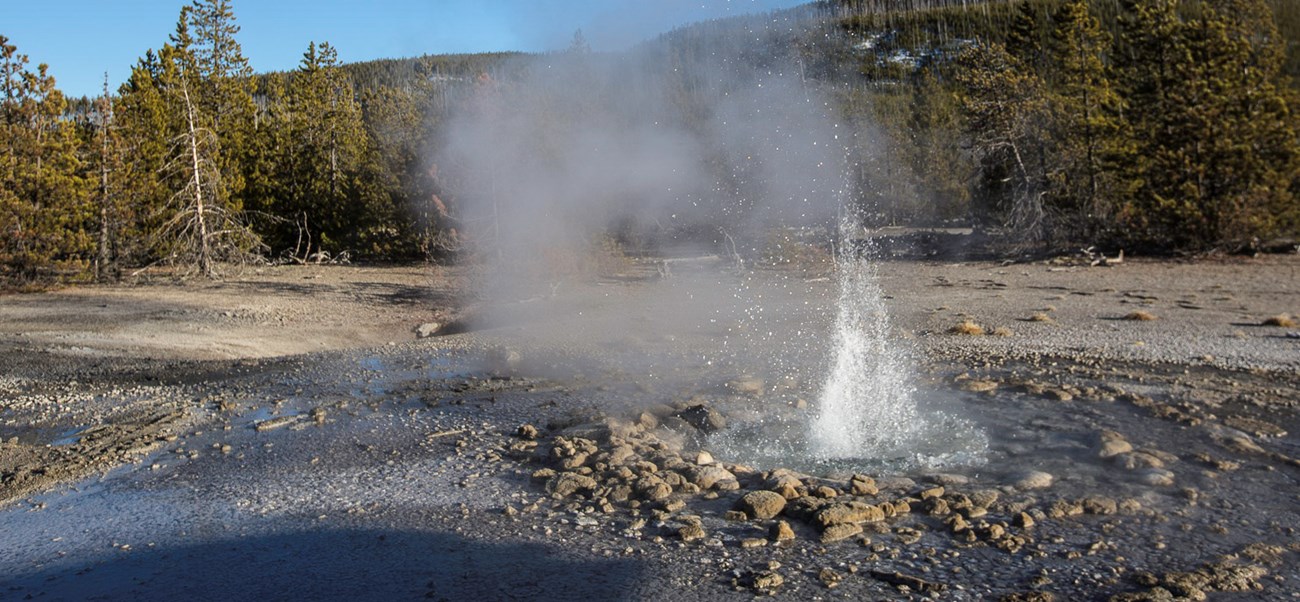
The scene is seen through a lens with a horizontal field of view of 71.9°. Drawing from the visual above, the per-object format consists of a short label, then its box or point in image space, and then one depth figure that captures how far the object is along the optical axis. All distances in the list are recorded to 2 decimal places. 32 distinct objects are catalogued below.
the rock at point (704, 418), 5.61
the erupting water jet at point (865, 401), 5.20
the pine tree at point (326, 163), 23.27
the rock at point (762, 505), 3.97
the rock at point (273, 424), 5.93
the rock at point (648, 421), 5.59
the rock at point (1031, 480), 4.28
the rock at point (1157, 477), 4.24
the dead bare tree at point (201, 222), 16.95
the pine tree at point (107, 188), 17.02
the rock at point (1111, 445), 4.71
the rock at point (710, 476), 4.39
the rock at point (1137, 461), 4.49
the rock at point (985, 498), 4.01
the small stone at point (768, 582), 3.25
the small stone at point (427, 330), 10.67
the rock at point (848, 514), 3.80
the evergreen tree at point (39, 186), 15.30
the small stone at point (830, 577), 3.29
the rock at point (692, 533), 3.76
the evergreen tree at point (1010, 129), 18.56
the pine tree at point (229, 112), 22.38
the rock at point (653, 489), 4.25
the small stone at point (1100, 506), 3.92
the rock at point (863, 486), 4.18
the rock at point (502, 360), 7.94
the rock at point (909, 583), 3.21
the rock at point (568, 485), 4.39
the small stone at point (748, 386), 6.52
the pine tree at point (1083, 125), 17.78
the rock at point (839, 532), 3.72
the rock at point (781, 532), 3.71
